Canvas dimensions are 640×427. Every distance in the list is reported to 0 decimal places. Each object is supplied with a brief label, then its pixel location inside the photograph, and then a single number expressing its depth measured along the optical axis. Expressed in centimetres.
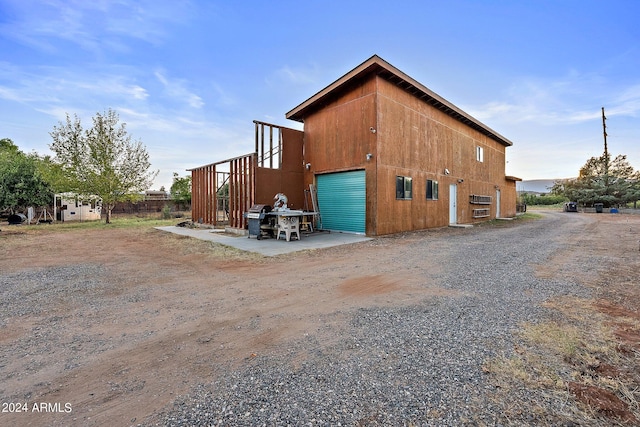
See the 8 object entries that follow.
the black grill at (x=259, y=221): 899
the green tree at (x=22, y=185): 1577
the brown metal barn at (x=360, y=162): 975
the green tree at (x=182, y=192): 2331
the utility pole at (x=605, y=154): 2382
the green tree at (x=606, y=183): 2308
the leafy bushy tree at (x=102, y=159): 1502
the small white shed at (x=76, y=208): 1647
